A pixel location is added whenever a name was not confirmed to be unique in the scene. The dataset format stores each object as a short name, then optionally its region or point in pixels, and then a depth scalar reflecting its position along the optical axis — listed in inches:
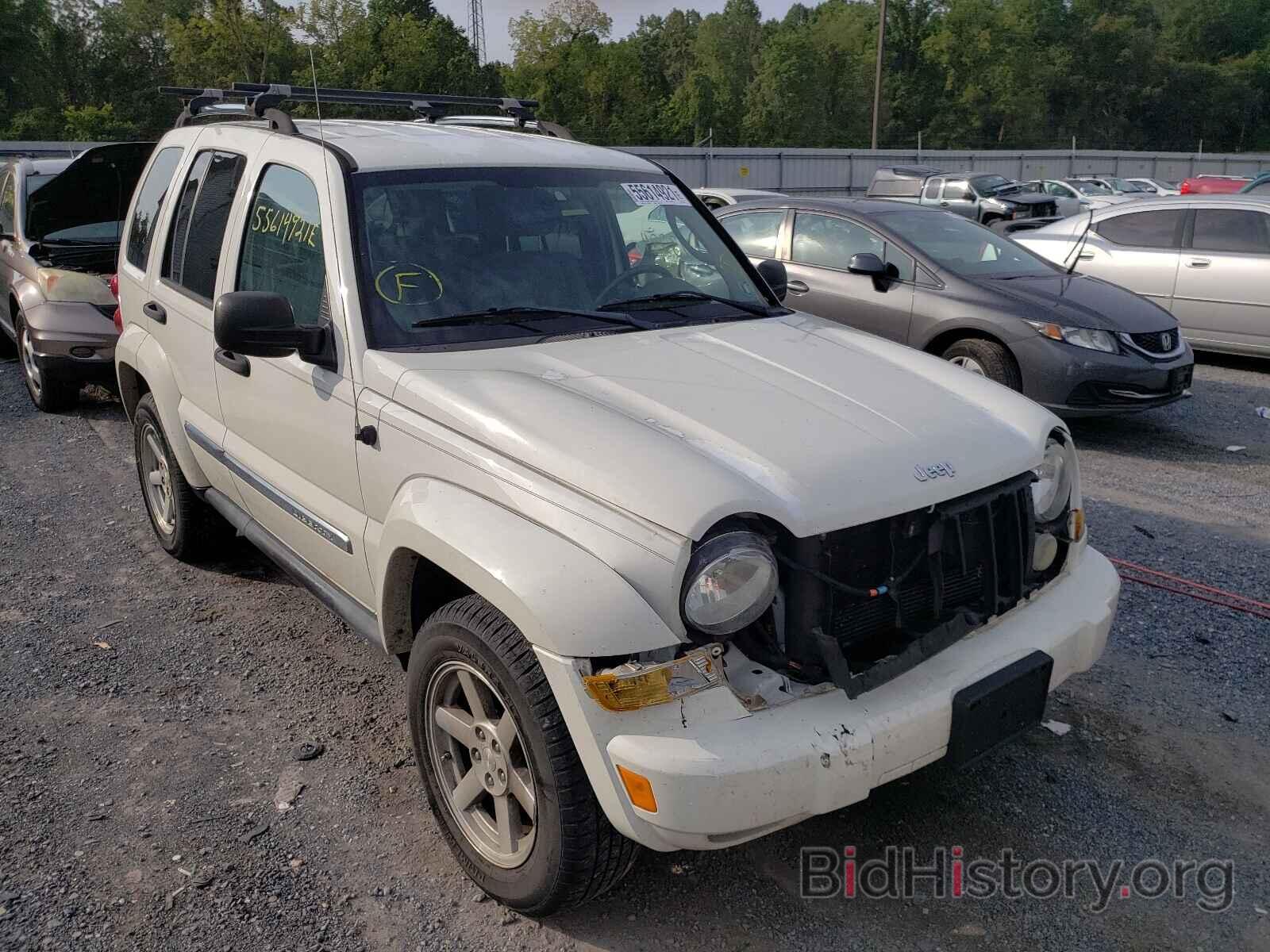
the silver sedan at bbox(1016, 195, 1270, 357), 374.0
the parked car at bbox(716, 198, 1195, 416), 282.7
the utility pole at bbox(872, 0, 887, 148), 1662.2
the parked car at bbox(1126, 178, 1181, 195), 1253.7
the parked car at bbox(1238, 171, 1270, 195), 694.9
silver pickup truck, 851.4
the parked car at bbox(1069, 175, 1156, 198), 1203.2
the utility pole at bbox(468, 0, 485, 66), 2456.4
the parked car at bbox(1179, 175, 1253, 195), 916.0
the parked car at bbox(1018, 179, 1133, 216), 1034.1
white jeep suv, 94.7
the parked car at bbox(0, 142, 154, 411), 299.7
